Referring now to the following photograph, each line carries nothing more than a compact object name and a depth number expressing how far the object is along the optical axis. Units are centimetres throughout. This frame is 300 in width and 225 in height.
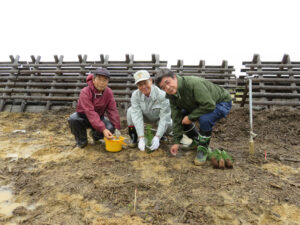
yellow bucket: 283
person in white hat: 274
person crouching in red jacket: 271
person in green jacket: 227
